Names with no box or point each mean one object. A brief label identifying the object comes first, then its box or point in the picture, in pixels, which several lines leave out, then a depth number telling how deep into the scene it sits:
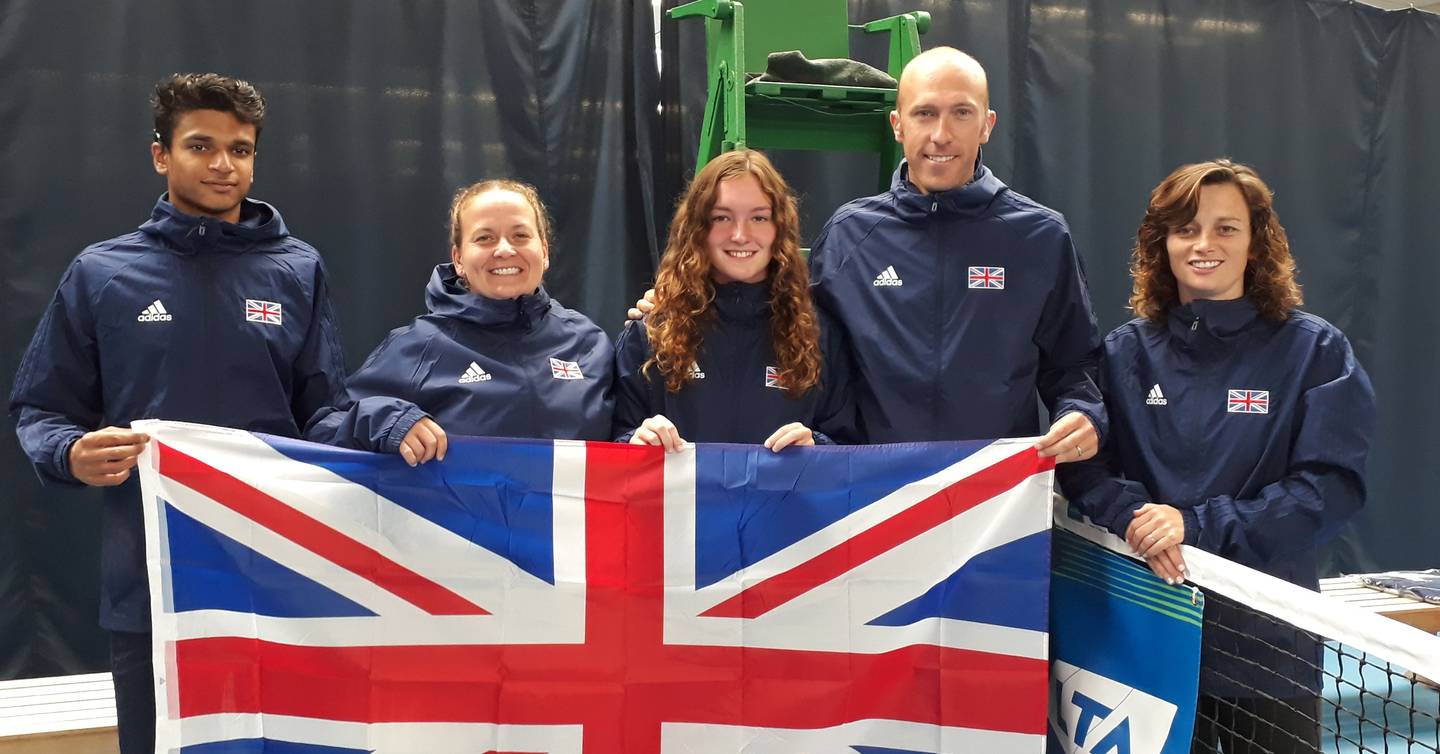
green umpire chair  3.65
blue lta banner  2.17
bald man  2.52
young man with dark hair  2.40
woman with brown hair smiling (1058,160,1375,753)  2.22
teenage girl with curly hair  2.45
